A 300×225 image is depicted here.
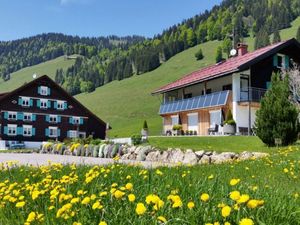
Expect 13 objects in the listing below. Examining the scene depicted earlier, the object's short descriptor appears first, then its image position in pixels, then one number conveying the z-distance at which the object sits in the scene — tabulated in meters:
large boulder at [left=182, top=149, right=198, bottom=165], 15.35
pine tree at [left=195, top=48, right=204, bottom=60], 121.97
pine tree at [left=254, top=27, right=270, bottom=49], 113.44
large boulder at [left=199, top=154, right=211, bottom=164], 14.79
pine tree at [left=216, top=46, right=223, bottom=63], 116.88
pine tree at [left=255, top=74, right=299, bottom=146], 17.80
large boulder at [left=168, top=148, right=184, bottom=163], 16.03
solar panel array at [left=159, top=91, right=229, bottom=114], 34.03
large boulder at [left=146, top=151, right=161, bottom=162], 17.46
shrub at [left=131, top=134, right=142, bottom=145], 24.04
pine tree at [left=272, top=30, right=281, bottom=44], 114.16
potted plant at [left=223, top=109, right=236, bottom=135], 31.86
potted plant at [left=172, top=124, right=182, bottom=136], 38.88
